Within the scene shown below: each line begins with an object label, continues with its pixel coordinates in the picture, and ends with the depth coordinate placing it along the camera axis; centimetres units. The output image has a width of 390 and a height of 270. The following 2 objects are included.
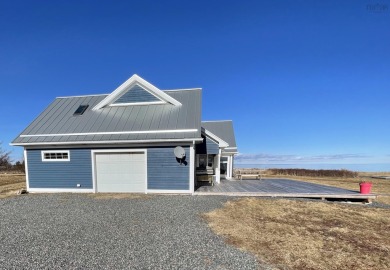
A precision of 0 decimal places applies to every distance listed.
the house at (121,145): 1056
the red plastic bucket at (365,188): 1021
